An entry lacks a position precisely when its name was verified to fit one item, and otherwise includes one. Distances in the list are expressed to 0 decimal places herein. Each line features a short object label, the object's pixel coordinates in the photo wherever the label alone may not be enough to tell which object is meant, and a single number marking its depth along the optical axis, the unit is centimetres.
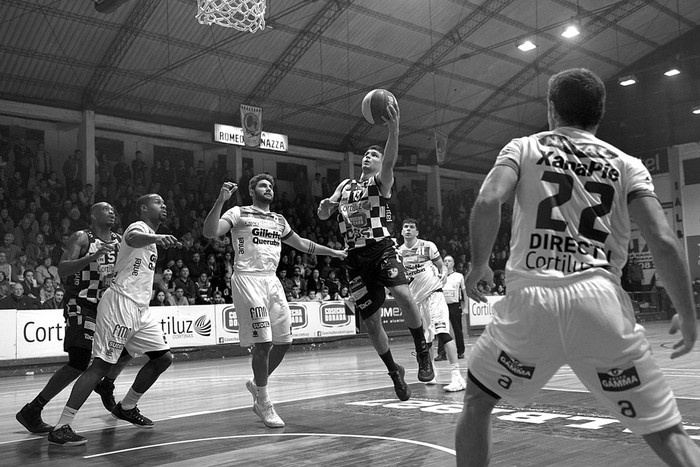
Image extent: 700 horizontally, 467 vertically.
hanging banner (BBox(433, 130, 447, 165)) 2720
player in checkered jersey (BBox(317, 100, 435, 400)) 650
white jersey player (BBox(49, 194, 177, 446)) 571
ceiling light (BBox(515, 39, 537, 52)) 2378
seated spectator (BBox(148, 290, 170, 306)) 1496
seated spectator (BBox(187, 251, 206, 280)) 1777
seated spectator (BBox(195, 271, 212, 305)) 1616
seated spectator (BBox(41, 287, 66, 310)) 1365
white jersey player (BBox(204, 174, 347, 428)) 601
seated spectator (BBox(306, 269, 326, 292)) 1984
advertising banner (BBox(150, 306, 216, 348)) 1477
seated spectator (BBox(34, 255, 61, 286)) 1450
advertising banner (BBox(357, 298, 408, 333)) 1948
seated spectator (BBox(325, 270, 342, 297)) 1995
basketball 570
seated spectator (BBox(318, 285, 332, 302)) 1865
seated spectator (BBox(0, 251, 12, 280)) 1420
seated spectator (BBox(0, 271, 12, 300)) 1332
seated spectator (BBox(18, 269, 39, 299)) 1398
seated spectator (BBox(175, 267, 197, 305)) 1614
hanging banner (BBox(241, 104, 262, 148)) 2042
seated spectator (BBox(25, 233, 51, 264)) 1606
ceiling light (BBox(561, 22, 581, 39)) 2316
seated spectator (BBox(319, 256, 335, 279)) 2156
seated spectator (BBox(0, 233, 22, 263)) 1534
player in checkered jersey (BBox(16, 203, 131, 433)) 598
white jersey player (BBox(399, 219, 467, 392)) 914
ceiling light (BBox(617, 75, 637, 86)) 2512
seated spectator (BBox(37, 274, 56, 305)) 1384
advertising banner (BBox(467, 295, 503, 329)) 2116
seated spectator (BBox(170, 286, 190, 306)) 1558
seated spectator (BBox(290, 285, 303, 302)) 1809
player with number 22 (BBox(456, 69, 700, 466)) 263
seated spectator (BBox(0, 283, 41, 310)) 1294
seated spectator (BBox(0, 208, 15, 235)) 1628
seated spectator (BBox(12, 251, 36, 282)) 1468
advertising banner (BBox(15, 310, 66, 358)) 1298
